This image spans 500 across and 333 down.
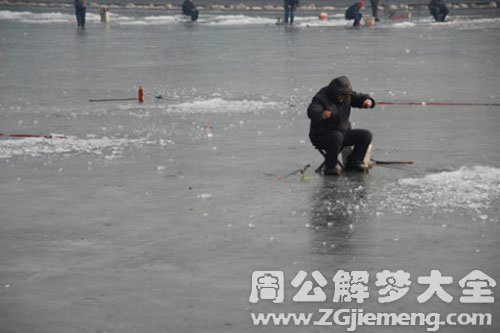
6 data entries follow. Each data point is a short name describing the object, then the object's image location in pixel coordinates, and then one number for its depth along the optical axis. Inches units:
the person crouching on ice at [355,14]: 2086.0
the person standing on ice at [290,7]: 2192.4
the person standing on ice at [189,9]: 2436.0
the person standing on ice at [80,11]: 2095.8
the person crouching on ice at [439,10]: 2220.7
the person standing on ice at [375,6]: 2400.3
